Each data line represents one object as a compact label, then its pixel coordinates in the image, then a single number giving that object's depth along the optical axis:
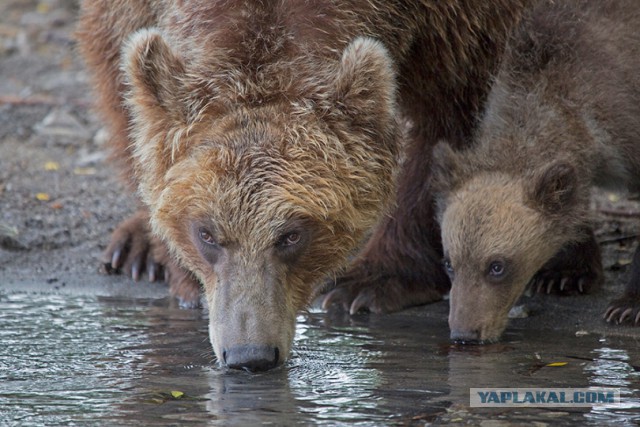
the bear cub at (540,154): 14.27
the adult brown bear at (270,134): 11.67
